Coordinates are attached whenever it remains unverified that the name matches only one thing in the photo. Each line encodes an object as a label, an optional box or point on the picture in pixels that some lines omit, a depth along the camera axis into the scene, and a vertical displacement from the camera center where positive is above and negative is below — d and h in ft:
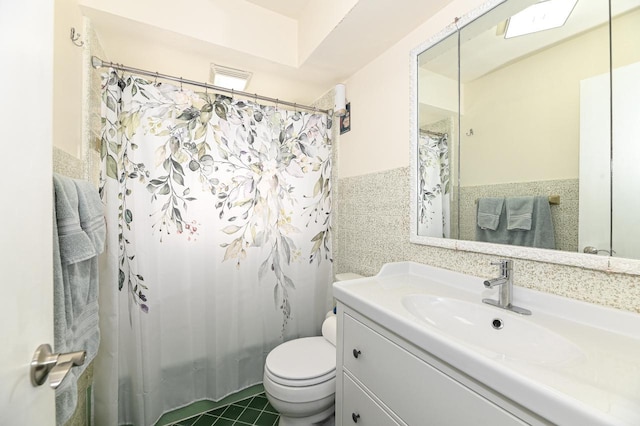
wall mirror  2.52 +1.04
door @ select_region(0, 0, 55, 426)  1.23 +0.04
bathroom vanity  1.60 -1.20
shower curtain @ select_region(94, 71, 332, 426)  4.61 -0.64
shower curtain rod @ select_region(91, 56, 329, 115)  4.33 +2.52
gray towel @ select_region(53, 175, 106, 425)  2.42 -0.67
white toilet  4.10 -2.84
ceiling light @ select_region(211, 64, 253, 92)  5.38 +2.91
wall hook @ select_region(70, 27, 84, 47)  3.70 +2.58
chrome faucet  2.99 -0.87
